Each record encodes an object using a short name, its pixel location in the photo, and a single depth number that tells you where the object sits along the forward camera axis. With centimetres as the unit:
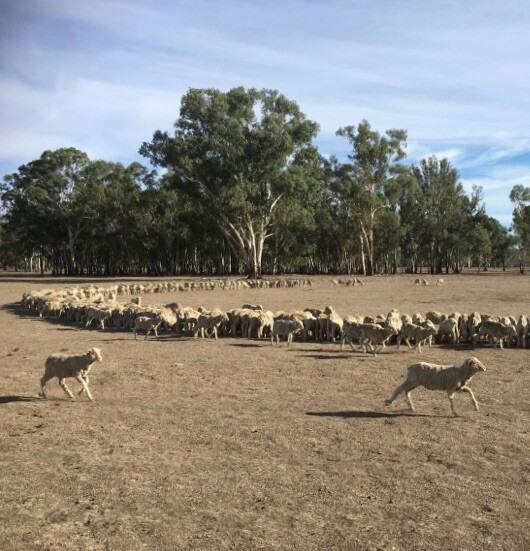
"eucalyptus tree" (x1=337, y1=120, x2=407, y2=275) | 6300
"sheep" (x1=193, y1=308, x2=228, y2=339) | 1648
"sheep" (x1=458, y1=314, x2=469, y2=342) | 1517
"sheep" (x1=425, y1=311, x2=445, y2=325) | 1609
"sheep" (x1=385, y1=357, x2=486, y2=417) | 876
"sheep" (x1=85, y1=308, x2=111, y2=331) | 1922
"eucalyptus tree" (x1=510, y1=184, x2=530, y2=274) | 7806
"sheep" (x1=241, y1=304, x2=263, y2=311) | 1929
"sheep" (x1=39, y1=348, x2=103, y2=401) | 967
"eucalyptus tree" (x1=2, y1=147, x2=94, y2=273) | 6831
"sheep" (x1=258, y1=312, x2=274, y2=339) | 1650
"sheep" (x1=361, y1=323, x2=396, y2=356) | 1349
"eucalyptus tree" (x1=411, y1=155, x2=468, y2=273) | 7825
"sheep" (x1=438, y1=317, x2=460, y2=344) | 1483
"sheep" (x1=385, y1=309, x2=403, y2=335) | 1430
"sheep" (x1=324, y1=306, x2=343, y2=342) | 1572
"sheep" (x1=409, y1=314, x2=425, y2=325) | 1522
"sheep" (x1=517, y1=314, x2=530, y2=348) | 1433
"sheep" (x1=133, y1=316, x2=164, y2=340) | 1667
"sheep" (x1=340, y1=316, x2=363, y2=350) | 1398
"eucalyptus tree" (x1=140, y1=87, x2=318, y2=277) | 4691
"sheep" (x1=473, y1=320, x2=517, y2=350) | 1400
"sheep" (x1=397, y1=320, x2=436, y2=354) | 1379
